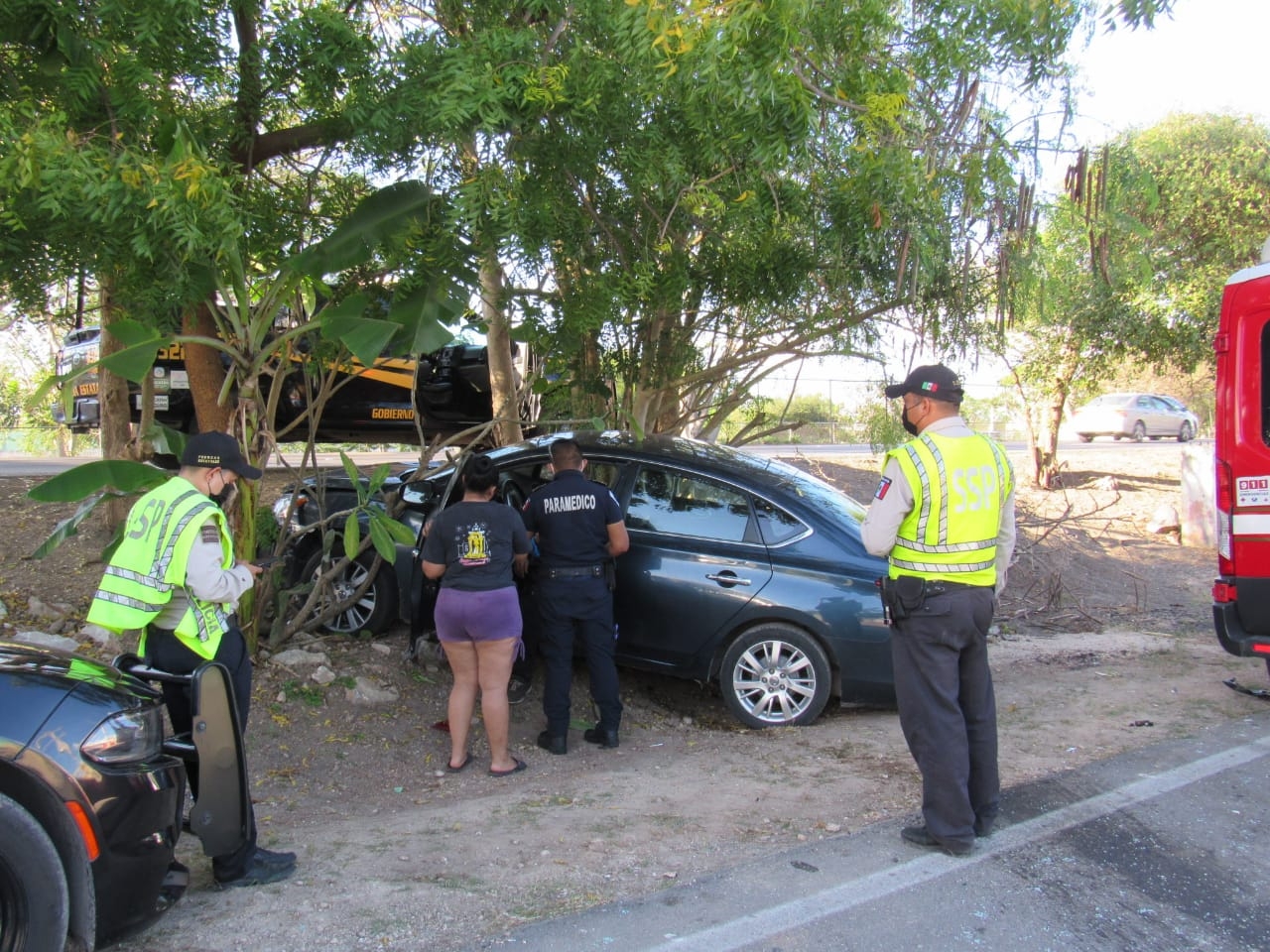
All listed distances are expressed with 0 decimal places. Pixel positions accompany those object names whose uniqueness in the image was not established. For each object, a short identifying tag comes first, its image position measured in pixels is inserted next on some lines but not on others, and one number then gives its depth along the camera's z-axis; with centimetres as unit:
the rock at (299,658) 611
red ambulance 566
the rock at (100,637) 638
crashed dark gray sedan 575
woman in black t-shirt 501
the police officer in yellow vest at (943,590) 376
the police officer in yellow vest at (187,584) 345
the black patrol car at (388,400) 1087
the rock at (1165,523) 1470
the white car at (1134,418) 2739
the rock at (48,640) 625
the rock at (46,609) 702
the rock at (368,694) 593
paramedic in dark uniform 548
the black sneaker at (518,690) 623
